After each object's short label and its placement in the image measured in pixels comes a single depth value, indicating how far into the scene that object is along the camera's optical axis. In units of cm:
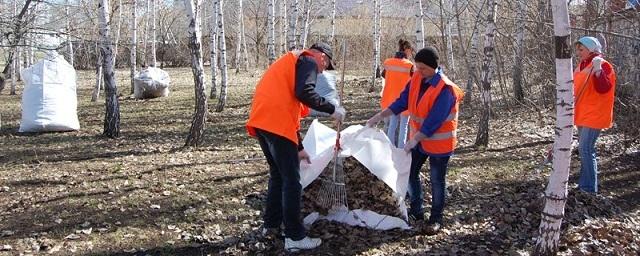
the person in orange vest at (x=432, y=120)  423
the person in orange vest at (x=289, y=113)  379
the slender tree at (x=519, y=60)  1057
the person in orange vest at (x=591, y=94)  520
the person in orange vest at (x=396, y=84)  670
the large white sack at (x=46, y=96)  895
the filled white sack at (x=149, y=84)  1523
